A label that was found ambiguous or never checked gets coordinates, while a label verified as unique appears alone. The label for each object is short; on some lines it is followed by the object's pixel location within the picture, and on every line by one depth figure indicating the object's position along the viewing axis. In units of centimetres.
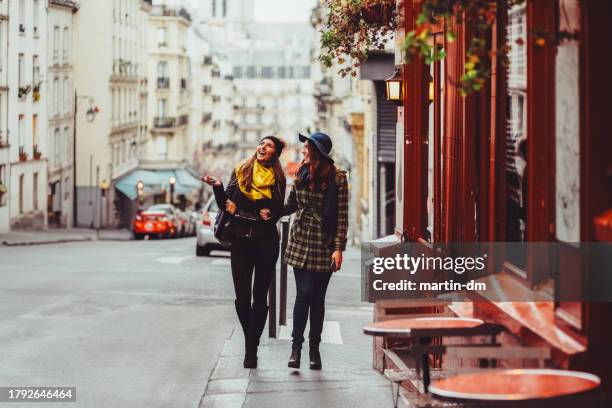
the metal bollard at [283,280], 1209
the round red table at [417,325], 658
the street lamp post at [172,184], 7518
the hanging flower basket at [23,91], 5650
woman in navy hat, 975
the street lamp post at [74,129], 7000
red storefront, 546
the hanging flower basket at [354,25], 1283
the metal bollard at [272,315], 1193
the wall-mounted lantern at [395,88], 1303
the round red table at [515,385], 490
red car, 5578
